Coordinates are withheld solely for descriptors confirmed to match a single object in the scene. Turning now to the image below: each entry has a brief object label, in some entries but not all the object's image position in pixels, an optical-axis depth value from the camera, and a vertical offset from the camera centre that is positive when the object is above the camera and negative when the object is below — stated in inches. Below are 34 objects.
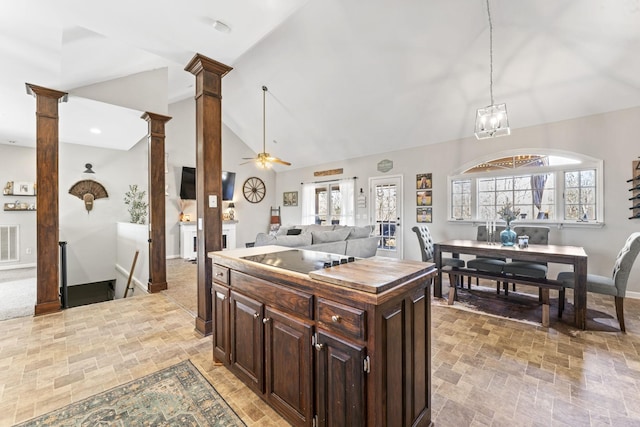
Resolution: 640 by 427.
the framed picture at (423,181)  234.5 +26.1
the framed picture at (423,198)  235.1 +11.6
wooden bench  119.9 -32.2
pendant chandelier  125.4 +42.2
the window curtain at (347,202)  287.4 +10.3
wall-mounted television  285.9 +29.3
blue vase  146.6 -13.7
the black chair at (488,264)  143.5 -28.2
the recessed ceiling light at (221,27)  97.7 +66.3
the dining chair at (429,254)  148.1 -26.7
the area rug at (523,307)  120.9 -48.4
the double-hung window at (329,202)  290.7 +10.6
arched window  172.1 +16.5
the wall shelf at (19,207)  225.1 +5.0
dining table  116.5 -20.4
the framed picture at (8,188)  223.8 +20.0
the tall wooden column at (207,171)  113.2 +16.9
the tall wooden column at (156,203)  171.6 +5.9
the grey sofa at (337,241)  158.2 -18.1
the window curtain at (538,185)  186.2 +17.9
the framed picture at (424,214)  234.7 -2.1
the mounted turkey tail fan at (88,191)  237.4 +18.9
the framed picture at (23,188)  228.4 +20.4
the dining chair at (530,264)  131.6 -27.0
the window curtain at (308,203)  326.6 +10.4
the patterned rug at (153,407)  66.9 -50.0
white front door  254.1 -0.3
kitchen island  48.8 -25.9
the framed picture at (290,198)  345.3 +17.5
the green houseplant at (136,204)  233.4 +7.9
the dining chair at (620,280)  110.4 -29.4
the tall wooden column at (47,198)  132.6 +7.0
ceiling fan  197.1 +37.8
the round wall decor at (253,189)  342.3 +28.4
